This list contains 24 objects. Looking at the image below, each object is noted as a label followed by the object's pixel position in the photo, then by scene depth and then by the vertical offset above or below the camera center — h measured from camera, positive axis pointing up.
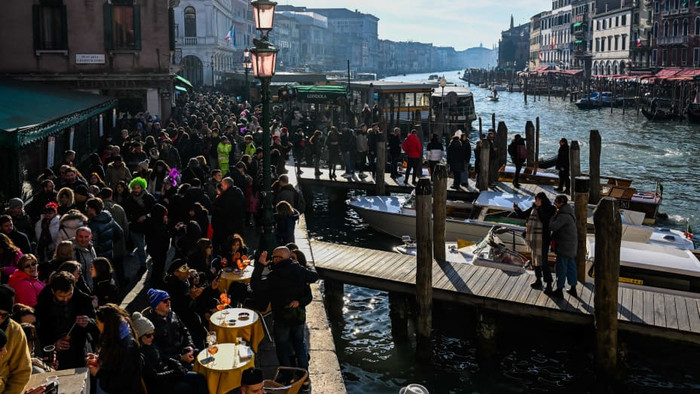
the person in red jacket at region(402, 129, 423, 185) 20.31 -1.84
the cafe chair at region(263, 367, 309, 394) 6.66 -2.82
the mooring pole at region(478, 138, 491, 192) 19.70 -2.16
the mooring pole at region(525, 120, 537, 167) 23.89 -1.81
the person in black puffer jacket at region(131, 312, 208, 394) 6.06 -2.41
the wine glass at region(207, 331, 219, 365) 6.96 -2.47
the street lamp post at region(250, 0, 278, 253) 10.27 +0.32
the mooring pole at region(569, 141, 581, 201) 19.53 -1.95
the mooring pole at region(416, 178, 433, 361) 11.21 -2.79
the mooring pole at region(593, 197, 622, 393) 9.94 -2.49
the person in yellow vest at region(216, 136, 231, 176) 17.02 -1.50
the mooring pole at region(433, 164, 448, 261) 13.46 -2.28
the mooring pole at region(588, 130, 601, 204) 19.34 -2.08
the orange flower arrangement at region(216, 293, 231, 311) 8.05 -2.38
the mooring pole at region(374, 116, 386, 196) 19.94 -2.16
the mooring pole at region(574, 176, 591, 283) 11.94 -2.16
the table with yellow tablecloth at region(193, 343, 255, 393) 6.66 -2.59
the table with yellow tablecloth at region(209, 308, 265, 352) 7.56 -2.48
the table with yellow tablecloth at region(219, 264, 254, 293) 9.33 -2.43
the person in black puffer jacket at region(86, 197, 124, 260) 9.40 -1.80
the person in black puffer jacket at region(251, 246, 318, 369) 7.60 -2.23
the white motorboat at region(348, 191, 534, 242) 16.61 -3.01
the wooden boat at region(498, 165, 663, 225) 19.09 -2.75
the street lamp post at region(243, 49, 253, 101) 36.14 +1.11
